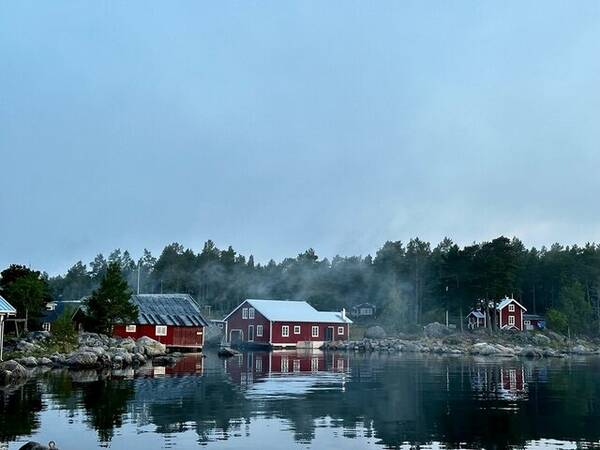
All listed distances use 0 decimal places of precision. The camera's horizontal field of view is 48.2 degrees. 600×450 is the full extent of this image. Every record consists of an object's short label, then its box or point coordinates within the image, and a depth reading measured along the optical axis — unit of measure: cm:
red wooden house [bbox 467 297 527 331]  9231
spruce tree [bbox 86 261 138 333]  5328
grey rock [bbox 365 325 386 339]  8175
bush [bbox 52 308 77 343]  4450
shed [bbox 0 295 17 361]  3020
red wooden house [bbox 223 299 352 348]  7544
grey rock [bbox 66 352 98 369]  3844
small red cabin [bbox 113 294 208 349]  6153
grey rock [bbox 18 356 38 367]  3672
